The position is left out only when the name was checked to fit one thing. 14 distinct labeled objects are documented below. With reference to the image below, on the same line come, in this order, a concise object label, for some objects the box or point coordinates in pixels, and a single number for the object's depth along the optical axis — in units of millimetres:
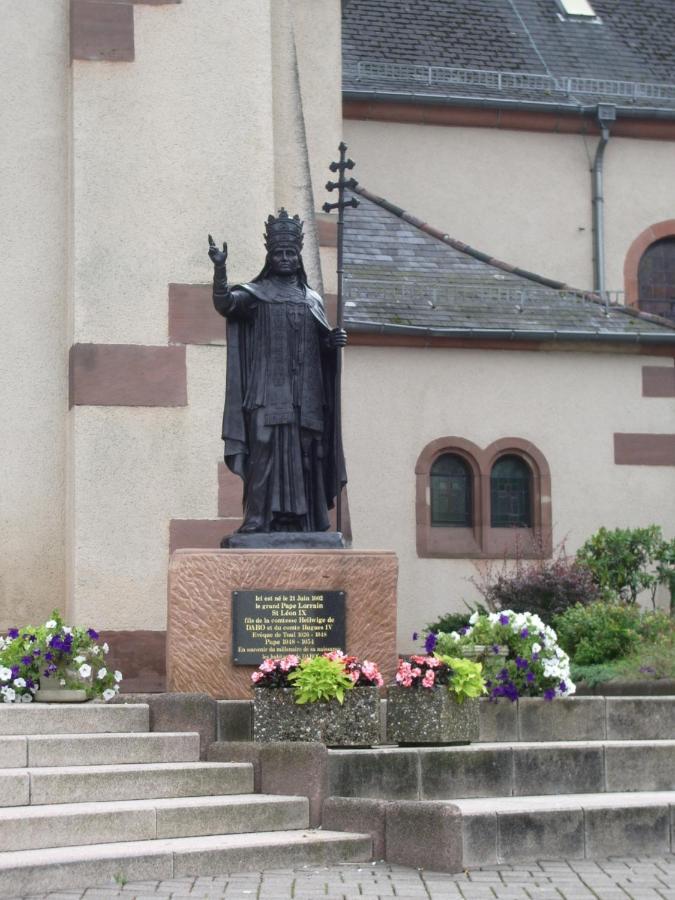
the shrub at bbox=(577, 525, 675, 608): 18562
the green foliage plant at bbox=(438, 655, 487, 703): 10578
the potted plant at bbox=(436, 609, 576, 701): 11656
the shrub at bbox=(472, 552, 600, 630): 17047
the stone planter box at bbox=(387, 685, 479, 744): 10516
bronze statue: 12133
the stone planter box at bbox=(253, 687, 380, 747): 10344
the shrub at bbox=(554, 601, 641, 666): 14914
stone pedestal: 11711
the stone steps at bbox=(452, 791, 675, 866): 9234
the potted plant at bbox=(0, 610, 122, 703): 11508
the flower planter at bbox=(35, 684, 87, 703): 11531
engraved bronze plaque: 11688
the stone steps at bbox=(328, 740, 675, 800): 10000
